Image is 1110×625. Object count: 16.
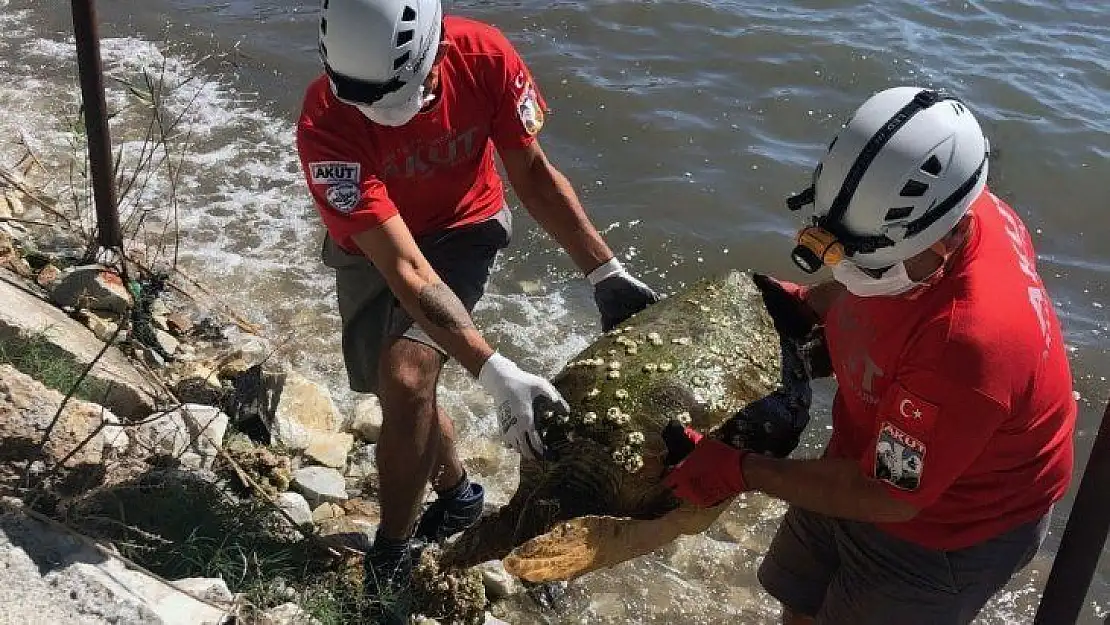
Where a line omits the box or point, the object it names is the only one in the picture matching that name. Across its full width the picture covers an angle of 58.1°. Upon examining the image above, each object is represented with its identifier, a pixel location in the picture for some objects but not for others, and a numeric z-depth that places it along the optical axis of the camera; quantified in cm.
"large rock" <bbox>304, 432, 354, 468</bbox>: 424
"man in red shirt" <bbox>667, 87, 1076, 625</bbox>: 217
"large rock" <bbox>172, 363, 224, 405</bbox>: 416
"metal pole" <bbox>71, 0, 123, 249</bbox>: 412
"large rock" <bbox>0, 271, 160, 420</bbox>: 370
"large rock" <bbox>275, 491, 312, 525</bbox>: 372
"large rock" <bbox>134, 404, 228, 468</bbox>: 359
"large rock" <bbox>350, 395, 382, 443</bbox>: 456
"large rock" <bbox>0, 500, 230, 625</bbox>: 246
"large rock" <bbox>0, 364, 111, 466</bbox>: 299
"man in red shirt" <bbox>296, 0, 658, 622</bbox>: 304
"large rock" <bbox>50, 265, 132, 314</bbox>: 446
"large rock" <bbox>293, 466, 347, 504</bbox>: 397
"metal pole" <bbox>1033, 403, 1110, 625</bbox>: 221
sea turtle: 282
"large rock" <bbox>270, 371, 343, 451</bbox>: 418
